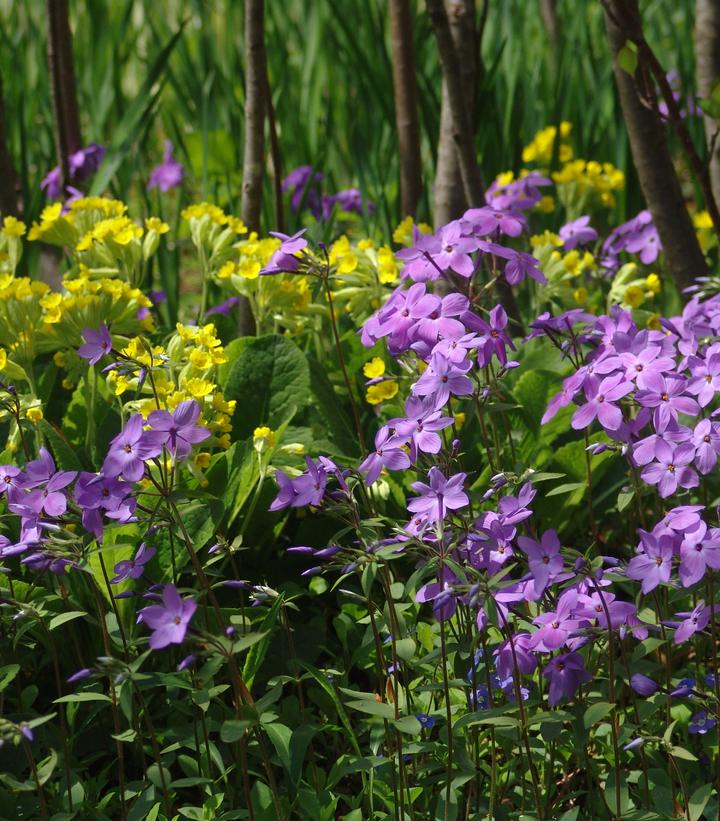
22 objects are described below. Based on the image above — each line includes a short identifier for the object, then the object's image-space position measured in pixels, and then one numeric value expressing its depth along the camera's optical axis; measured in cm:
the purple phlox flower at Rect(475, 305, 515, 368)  243
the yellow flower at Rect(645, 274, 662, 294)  270
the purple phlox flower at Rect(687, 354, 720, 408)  243
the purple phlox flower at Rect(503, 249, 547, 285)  250
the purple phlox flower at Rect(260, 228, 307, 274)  249
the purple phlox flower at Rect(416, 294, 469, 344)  243
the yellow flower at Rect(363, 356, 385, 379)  253
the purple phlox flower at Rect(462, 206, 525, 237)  253
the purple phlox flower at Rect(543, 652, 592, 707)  238
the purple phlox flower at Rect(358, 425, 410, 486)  240
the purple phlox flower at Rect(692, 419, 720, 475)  239
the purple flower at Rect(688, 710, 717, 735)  244
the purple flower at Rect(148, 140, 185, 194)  376
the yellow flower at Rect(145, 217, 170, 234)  267
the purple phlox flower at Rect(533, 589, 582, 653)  237
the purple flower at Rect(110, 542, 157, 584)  239
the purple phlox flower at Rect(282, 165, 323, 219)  333
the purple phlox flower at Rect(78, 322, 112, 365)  246
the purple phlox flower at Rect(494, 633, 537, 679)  239
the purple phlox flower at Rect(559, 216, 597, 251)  277
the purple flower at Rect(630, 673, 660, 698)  239
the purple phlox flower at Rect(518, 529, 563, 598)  236
